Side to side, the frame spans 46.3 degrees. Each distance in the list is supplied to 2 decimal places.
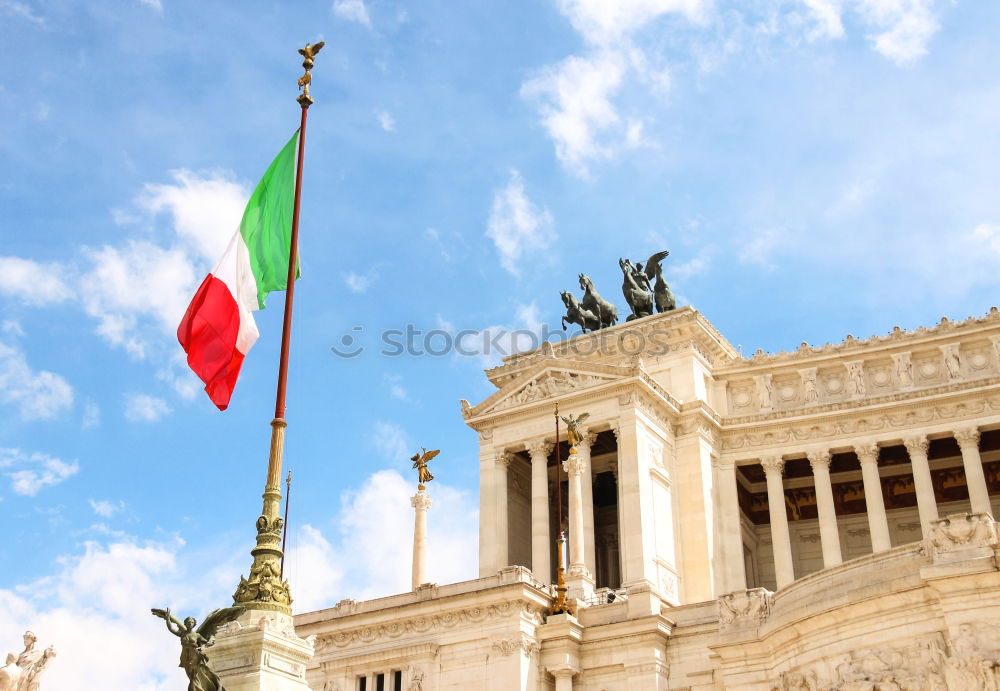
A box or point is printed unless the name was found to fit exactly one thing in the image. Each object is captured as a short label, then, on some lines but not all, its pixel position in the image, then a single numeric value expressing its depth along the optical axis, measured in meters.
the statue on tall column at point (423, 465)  46.88
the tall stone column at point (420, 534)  44.91
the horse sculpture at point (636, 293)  61.75
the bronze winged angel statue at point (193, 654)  15.73
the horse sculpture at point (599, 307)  62.91
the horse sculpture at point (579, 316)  62.53
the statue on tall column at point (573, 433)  43.59
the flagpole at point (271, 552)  17.03
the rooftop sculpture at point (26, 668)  24.12
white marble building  37.12
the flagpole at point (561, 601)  38.26
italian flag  21.95
